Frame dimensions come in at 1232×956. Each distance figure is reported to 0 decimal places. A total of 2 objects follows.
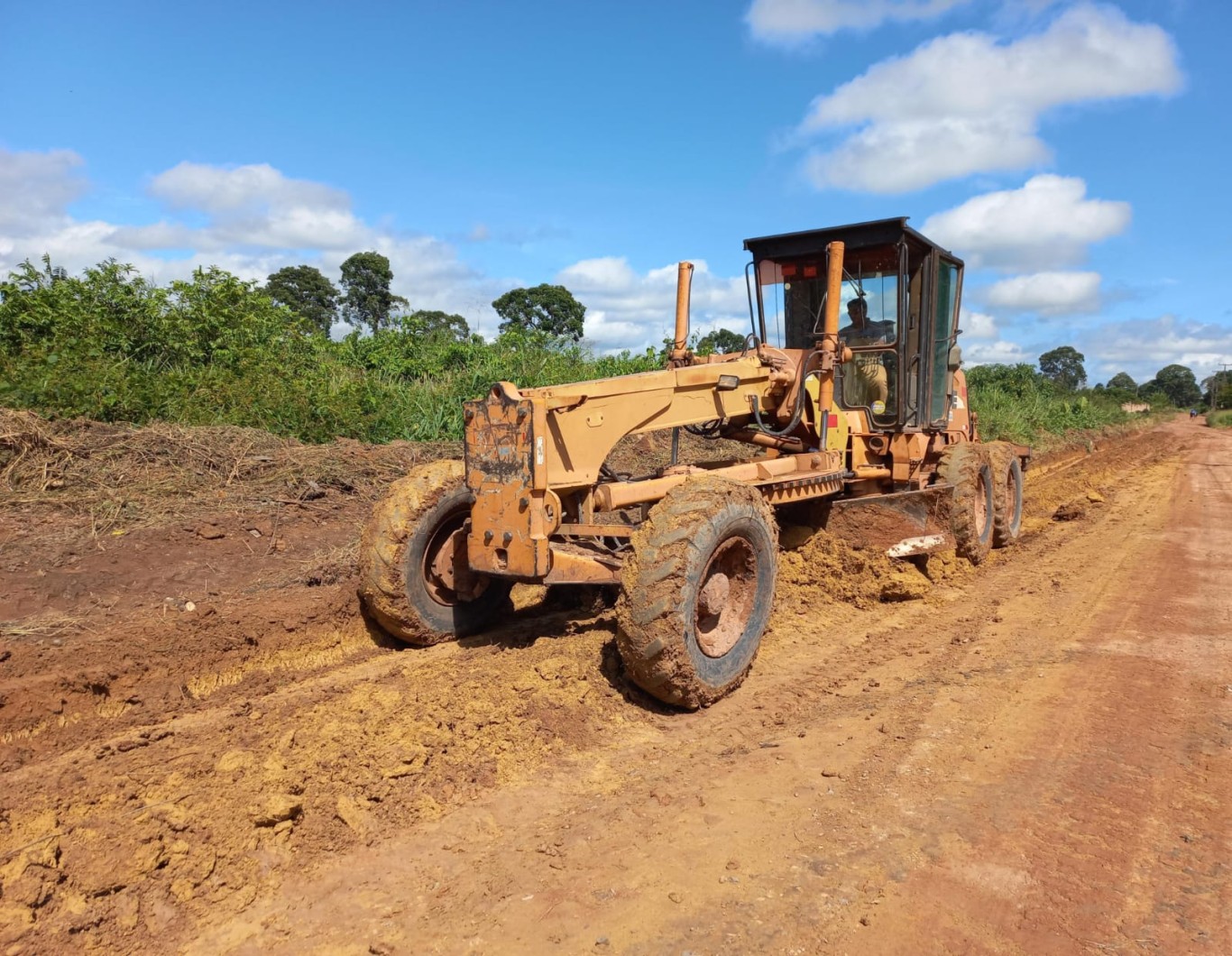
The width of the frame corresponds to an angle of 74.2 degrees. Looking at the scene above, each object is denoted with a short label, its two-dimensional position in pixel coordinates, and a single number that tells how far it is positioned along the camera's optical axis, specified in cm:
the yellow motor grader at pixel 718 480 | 448
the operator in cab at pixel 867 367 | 729
